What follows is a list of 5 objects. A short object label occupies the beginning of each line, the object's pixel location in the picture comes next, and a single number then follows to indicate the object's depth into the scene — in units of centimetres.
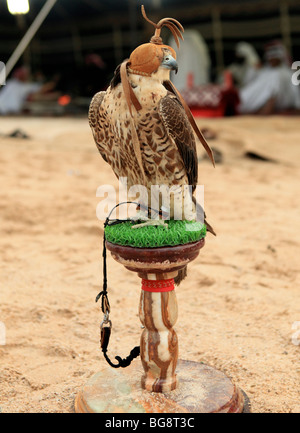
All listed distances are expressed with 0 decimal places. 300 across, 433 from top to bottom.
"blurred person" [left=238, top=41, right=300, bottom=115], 1018
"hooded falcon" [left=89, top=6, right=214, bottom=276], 265
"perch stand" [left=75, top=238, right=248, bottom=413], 264
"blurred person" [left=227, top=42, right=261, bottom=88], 1166
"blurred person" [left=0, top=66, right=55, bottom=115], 1250
